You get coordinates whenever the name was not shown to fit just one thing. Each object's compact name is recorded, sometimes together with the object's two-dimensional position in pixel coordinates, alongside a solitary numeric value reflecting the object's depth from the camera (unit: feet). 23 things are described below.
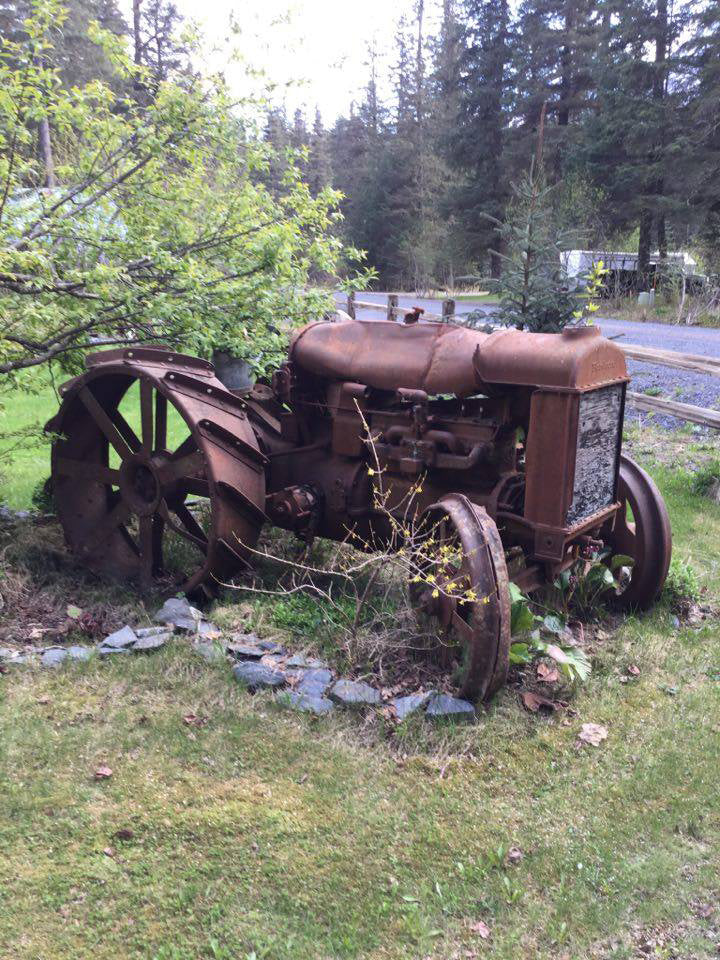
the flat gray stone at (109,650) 12.85
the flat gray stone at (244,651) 12.82
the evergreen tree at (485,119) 99.14
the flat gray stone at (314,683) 11.85
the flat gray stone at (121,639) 13.05
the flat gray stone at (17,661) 12.65
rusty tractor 12.23
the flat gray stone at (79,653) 12.76
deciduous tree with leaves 15.58
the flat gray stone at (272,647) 13.14
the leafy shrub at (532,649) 11.91
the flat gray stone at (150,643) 12.91
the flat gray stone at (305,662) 12.62
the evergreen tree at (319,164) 134.76
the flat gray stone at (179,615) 13.65
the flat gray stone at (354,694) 11.48
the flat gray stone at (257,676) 11.98
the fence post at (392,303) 46.15
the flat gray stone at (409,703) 11.23
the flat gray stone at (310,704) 11.43
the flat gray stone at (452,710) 11.12
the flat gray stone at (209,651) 12.56
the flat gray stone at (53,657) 12.66
